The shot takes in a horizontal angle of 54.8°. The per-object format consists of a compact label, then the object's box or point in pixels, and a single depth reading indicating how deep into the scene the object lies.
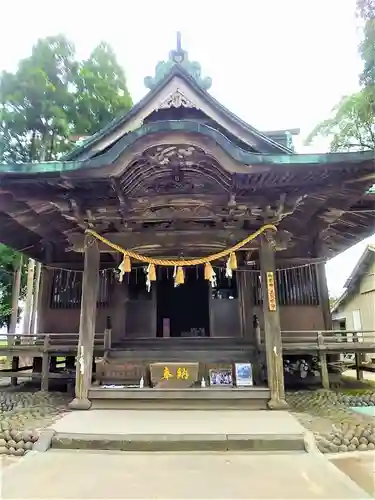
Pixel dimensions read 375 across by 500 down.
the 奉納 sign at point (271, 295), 6.66
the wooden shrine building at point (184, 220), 6.01
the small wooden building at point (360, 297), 21.69
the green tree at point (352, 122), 12.58
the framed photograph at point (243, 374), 6.94
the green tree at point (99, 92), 18.78
